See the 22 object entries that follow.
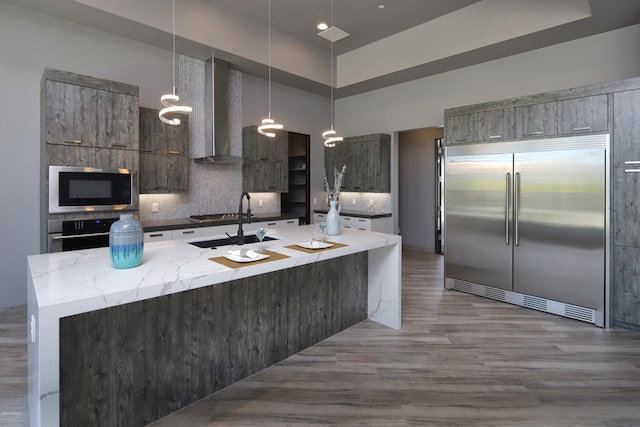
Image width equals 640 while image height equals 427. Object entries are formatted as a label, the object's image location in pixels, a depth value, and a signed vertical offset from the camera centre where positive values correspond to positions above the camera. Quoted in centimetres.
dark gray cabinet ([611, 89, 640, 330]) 328 -4
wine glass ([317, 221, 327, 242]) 308 -18
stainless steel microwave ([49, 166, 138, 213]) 344 +19
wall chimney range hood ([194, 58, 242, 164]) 502 +140
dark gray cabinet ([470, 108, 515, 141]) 405 +100
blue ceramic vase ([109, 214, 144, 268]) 188 -20
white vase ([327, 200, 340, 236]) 326 -14
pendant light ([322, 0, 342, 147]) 444 +92
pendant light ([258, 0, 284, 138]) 375 +90
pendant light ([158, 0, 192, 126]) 263 +77
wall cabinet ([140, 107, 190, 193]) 439 +71
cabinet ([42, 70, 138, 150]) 343 +103
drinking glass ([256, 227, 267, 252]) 269 -21
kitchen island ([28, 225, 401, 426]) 153 -71
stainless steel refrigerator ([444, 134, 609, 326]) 352 -19
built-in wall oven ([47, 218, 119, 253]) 345 -27
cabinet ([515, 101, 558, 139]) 373 +97
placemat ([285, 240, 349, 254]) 259 -32
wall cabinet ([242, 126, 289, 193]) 565 +77
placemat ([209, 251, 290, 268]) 210 -35
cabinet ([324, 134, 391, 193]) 643 +89
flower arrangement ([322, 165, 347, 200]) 319 +13
